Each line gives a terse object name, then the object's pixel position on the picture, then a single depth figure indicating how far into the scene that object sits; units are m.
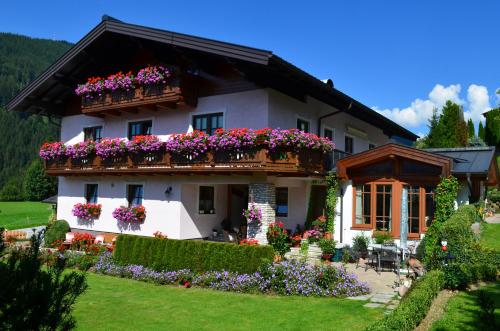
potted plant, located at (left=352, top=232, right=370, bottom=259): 14.87
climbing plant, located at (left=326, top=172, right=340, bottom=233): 16.52
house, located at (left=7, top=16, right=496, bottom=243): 15.44
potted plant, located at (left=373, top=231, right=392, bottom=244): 14.10
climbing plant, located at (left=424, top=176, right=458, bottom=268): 14.08
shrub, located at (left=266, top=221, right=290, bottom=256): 15.17
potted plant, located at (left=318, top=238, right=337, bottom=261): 15.10
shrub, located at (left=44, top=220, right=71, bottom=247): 20.69
